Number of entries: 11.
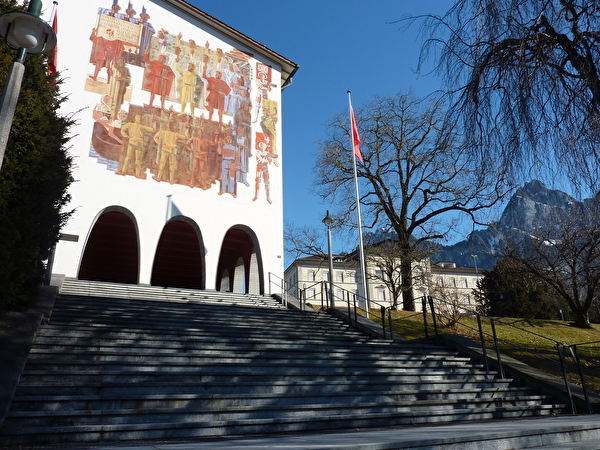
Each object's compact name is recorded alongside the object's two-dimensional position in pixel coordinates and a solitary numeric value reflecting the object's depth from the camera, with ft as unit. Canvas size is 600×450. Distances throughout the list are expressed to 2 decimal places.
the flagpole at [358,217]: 45.79
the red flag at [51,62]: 27.88
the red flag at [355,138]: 56.02
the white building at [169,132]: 54.99
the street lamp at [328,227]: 48.49
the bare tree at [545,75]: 16.03
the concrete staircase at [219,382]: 15.01
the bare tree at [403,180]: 62.64
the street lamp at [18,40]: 14.11
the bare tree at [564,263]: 55.42
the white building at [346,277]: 180.69
